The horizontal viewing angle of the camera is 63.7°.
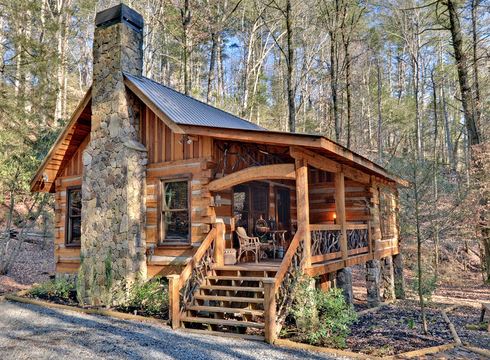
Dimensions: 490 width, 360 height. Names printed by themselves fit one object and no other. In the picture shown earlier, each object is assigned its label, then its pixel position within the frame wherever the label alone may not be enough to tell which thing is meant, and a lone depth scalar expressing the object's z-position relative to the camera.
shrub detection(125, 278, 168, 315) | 8.15
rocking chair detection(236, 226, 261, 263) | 9.33
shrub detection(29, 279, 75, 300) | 9.95
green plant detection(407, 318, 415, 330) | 7.78
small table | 10.62
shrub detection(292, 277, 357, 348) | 6.18
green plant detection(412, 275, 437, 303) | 9.63
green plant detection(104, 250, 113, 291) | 8.90
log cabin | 7.64
